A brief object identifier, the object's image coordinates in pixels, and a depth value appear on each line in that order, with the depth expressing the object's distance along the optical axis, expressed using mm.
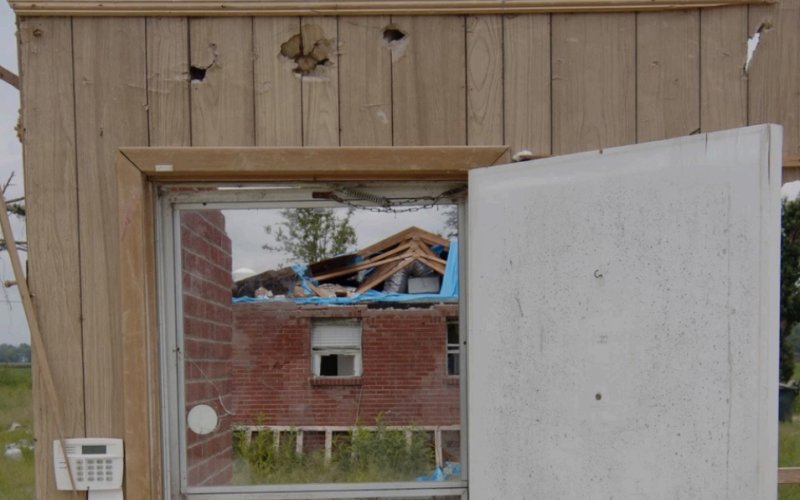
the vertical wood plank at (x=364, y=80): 1965
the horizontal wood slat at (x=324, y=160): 1931
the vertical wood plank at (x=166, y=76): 1949
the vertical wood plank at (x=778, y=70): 1958
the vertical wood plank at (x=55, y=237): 1946
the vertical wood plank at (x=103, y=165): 1945
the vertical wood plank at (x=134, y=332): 1906
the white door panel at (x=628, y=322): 1476
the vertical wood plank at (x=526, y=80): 1961
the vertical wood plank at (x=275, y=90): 1957
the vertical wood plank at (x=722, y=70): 1954
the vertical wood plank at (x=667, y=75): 1955
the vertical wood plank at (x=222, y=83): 1952
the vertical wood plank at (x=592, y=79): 1957
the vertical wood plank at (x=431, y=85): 1963
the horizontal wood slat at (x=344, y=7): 1923
